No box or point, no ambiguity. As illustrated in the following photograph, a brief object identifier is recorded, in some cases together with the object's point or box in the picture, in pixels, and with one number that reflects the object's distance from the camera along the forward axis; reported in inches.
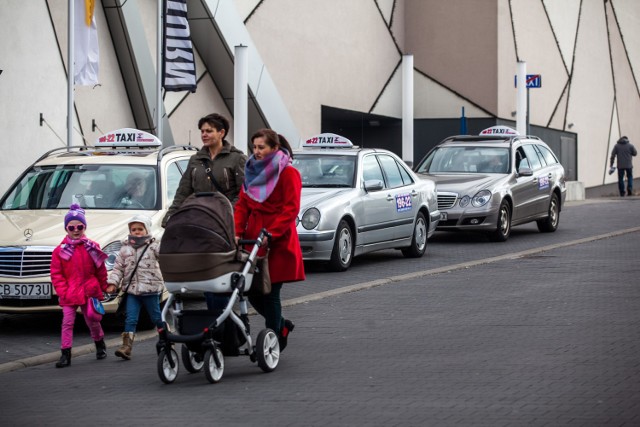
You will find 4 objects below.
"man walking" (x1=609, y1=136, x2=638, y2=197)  1528.1
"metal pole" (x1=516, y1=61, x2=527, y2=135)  1215.6
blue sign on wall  1222.3
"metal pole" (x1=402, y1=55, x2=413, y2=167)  1077.8
